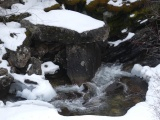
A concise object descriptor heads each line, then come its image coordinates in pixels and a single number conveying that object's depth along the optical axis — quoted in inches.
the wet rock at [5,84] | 642.6
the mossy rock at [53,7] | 814.9
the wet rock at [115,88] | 680.9
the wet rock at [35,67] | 693.4
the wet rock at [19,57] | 693.4
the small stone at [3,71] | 653.6
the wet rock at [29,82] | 658.3
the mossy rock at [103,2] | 829.7
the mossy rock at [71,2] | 841.2
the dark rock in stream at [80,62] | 714.9
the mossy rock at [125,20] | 823.2
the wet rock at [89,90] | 655.9
